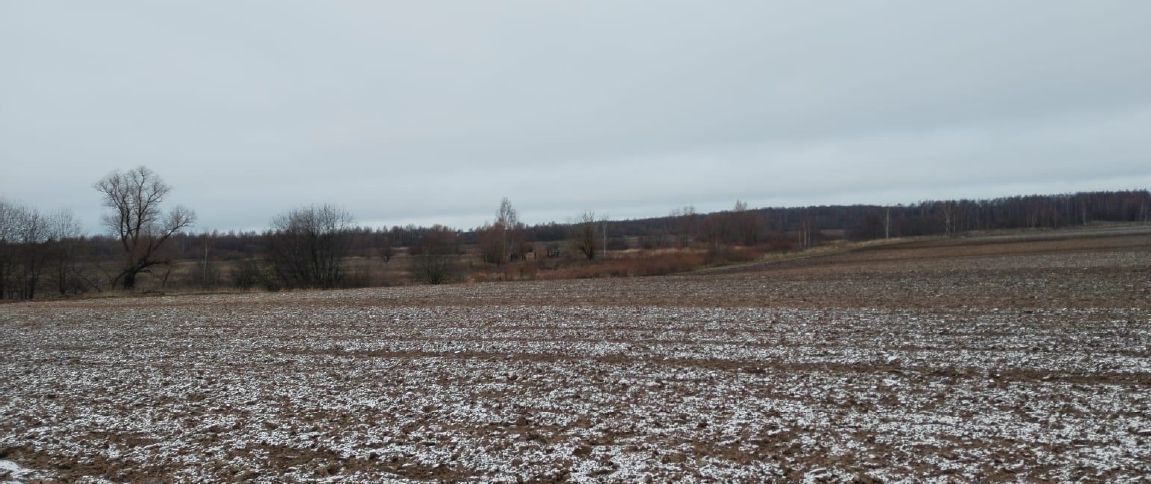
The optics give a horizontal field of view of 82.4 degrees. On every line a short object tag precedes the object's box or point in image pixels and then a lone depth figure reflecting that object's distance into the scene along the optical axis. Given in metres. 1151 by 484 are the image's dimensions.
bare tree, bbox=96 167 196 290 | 51.75
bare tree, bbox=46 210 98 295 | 47.31
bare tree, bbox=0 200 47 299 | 44.59
